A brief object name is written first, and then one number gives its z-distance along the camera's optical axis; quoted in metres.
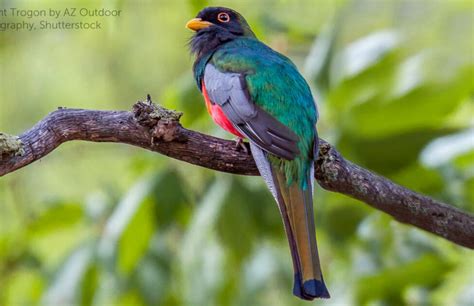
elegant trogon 6.60
